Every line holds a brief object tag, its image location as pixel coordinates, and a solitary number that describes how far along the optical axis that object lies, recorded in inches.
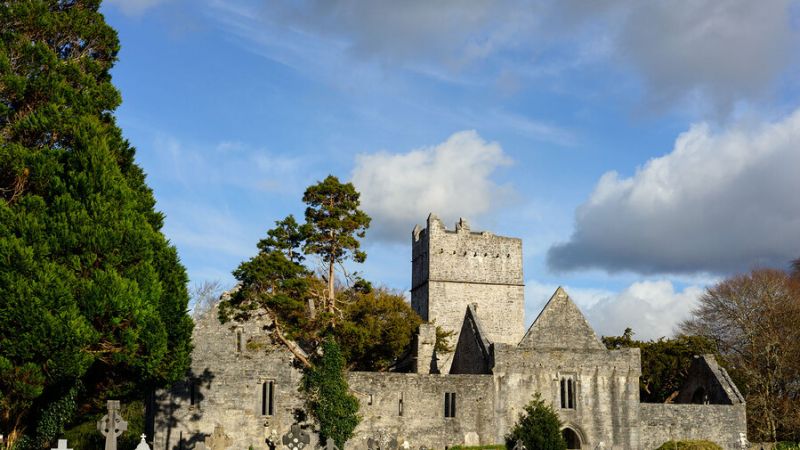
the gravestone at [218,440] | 1347.2
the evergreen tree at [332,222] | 1392.7
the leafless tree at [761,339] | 1846.7
